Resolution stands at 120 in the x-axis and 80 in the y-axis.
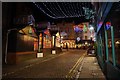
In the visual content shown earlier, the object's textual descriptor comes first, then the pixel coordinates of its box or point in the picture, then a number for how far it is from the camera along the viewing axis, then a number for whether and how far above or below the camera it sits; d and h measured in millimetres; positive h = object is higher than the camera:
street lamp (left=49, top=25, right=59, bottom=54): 17812 +2395
